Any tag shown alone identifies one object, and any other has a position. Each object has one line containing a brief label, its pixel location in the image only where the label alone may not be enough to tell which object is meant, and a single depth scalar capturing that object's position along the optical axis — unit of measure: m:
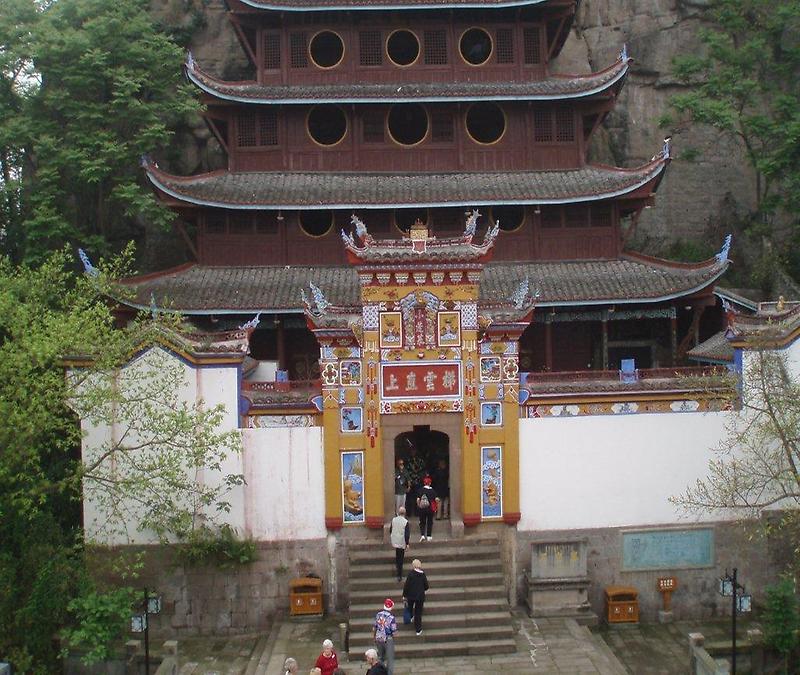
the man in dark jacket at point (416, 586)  15.29
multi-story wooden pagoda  24.59
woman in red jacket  12.55
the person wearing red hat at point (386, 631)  13.79
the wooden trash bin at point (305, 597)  17.28
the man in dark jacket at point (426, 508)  17.38
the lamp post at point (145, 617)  14.98
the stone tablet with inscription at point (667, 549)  17.95
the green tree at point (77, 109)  26.67
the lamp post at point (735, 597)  15.51
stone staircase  15.60
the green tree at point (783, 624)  15.92
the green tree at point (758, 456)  15.53
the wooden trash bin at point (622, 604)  17.56
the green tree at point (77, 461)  15.07
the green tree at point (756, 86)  28.55
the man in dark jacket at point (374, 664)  12.02
